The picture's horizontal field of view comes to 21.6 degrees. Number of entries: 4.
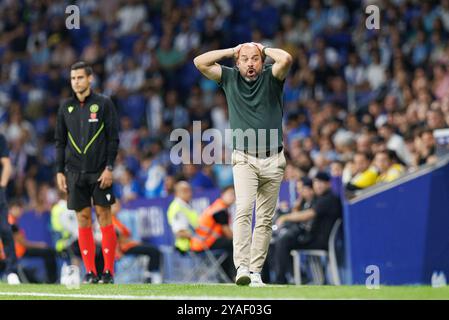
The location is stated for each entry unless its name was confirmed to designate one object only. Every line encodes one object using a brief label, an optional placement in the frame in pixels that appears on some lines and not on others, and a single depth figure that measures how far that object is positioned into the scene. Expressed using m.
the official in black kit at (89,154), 13.07
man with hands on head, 11.54
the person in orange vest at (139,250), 18.70
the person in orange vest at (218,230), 18.06
